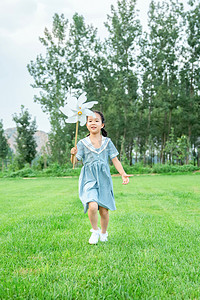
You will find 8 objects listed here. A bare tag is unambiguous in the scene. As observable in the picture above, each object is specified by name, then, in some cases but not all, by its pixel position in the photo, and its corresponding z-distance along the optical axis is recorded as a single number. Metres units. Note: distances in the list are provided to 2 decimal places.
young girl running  3.30
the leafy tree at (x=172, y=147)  22.87
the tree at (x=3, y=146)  28.28
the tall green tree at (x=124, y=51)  28.17
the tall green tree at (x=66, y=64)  29.58
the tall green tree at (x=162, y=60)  27.92
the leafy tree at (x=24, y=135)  27.59
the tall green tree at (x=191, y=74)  27.23
